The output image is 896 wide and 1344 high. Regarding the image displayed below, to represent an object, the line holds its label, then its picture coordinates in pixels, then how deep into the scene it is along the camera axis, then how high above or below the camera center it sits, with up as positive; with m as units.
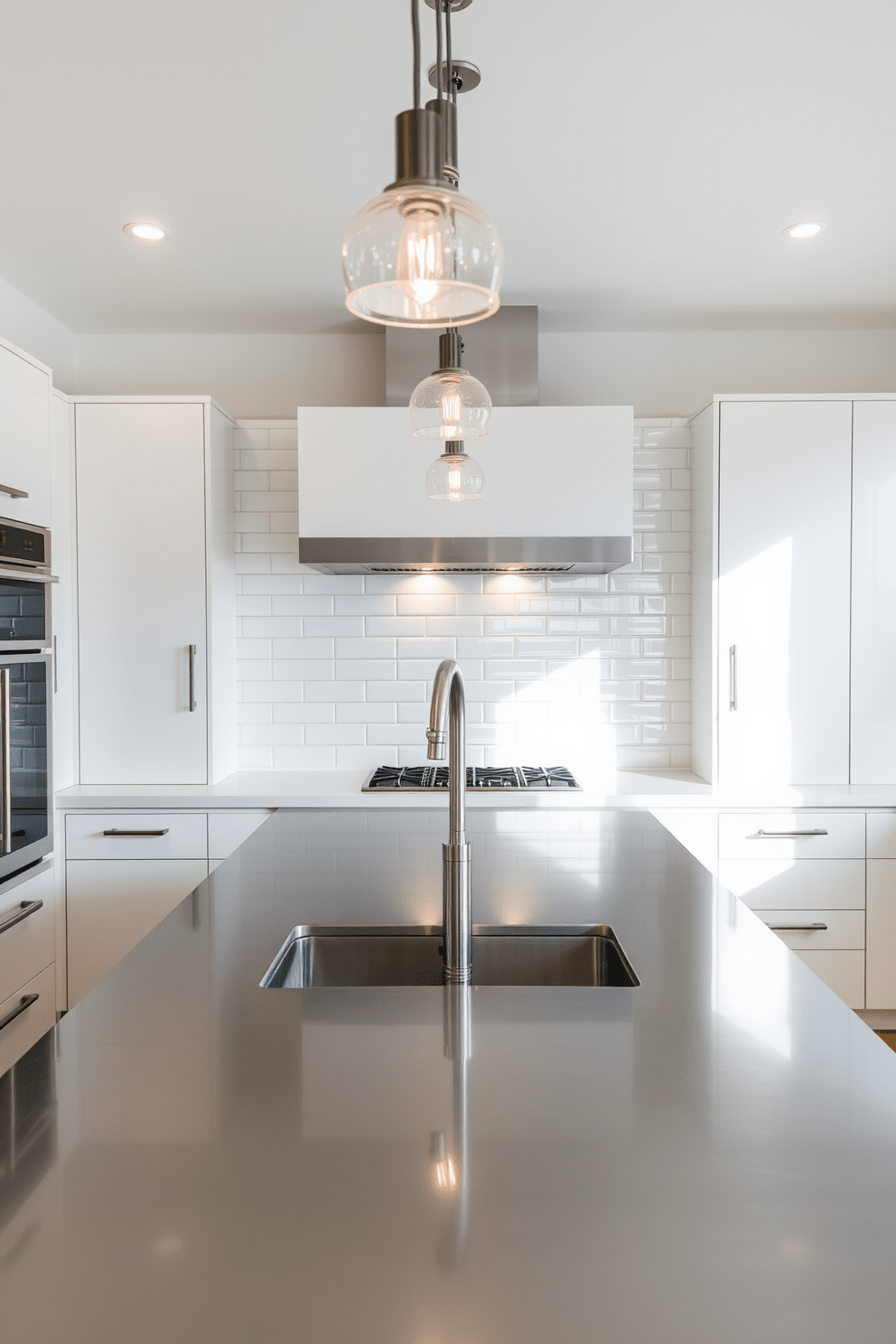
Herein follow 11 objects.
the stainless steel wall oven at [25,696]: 2.58 -0.13
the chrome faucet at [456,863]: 1.29 -0.31
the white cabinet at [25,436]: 2.63 +0.67
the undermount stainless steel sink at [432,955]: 1.48 -0.50
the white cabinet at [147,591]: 3.22 +0.23
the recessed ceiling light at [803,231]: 2.73 +1.29
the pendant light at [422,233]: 0.82 +0.38
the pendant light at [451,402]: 1.63 +0.46
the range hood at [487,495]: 3.13 +0.56
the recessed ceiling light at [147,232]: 2.73 +1.29
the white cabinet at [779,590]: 3.25 +0.22
